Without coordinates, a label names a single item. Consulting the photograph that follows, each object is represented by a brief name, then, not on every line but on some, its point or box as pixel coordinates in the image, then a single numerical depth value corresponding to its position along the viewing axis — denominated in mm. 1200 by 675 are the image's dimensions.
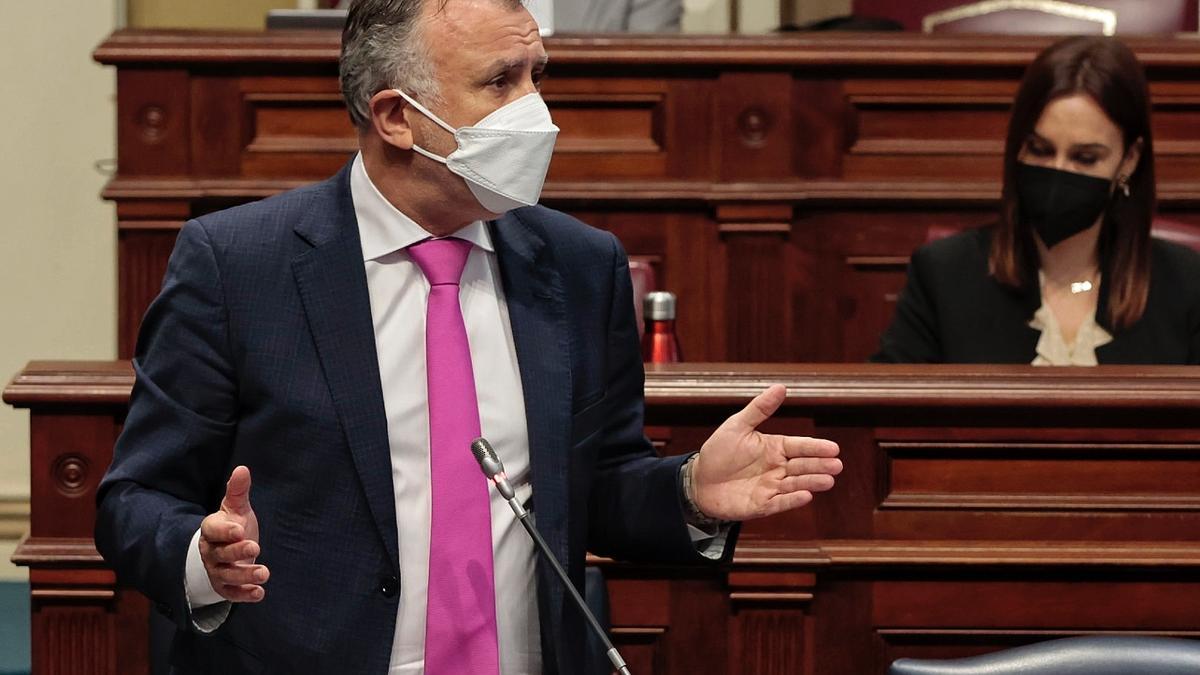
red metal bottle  11232
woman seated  11688
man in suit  10211
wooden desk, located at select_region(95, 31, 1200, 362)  12064
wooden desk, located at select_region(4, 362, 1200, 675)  10725
